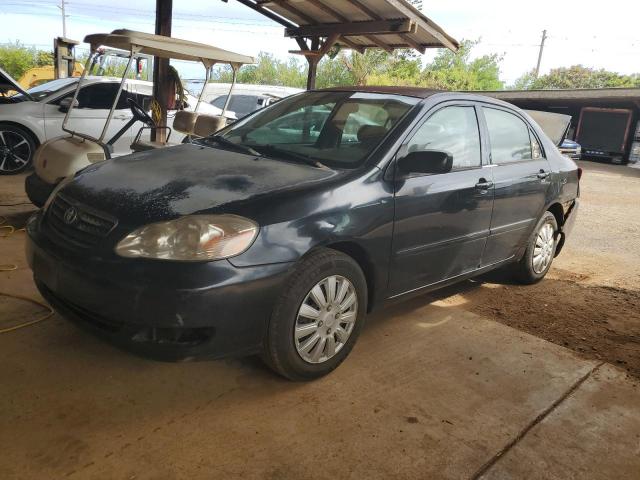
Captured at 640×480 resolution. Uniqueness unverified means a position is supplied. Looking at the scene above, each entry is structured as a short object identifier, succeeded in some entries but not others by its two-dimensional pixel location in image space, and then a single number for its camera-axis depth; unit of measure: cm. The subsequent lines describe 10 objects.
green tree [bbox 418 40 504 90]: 4678
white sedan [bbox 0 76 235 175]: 773
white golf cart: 498
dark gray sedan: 239
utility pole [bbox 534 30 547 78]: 5530
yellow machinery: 1811
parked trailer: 2342
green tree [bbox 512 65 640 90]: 4962
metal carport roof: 711
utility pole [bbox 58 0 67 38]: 5747
